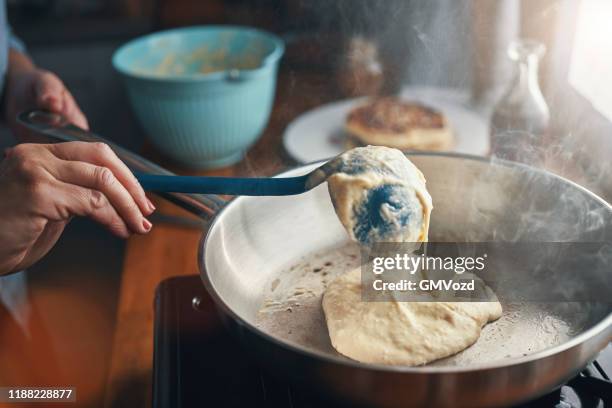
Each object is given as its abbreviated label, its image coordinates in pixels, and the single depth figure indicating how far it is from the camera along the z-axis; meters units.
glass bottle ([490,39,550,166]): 1.29
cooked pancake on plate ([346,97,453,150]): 1.46
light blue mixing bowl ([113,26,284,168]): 1.41
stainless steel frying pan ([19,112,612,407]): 0.60
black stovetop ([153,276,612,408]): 0.74
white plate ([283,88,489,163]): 1.48
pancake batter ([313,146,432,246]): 0.78
